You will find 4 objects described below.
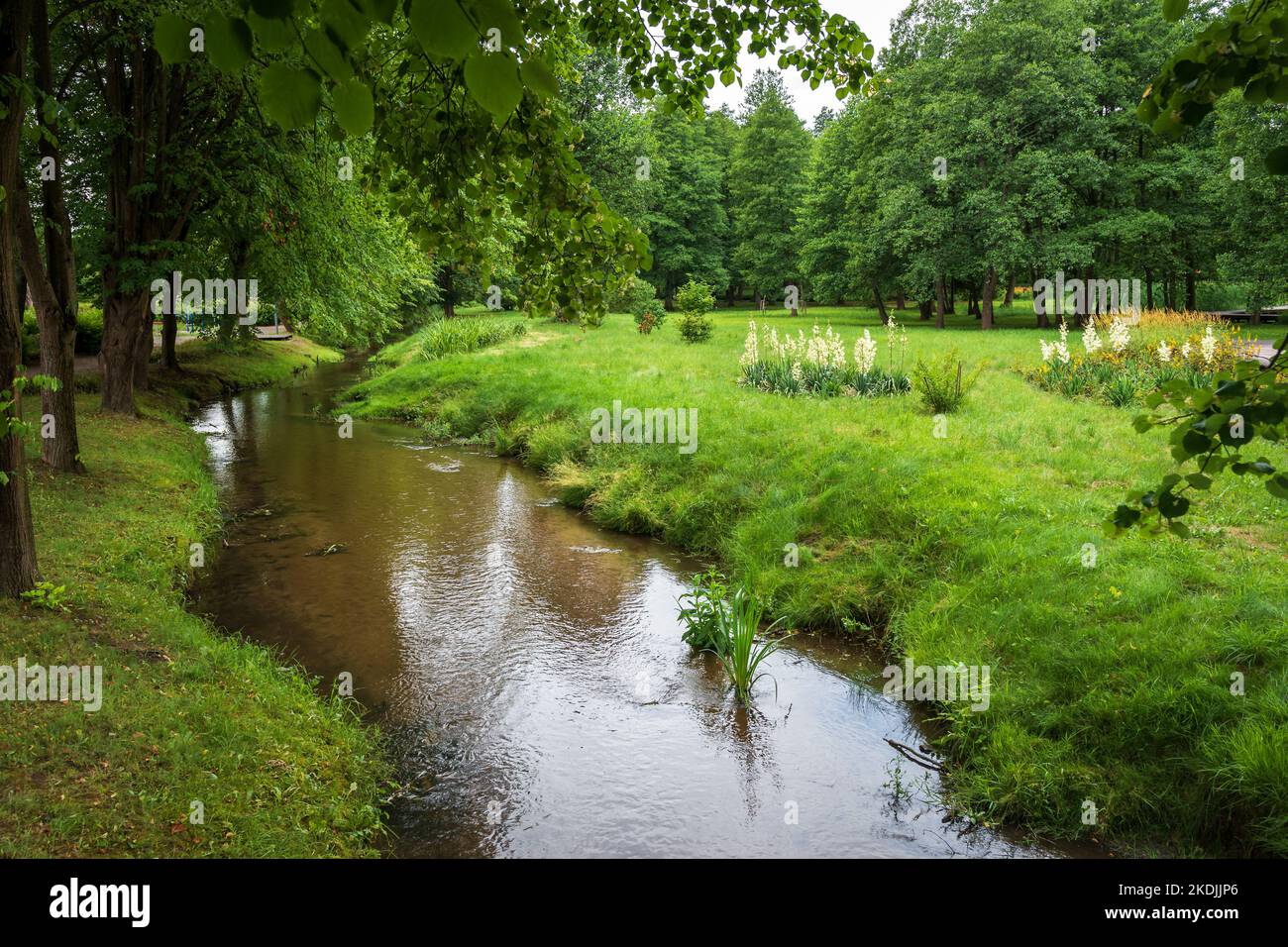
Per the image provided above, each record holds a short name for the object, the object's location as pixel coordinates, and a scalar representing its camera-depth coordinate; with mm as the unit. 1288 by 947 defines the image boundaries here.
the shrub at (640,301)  33750
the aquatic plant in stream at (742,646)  6484
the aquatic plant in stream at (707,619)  7004
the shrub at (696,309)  26031
